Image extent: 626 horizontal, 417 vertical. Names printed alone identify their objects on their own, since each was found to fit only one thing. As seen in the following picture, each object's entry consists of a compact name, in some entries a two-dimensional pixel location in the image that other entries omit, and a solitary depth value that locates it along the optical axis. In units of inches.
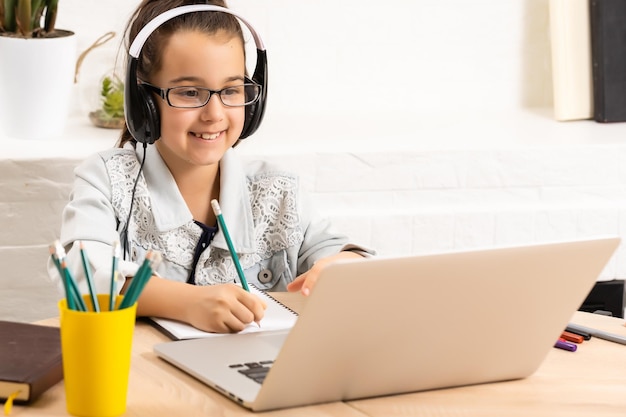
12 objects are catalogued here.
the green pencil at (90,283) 66.4
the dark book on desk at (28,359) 67.8
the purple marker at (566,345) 77.1
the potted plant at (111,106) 113.3
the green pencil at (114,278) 66.6
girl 86.6
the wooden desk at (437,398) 68.1
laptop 65.7
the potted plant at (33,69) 104.8
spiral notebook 76.6
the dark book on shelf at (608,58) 122.0
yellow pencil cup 65.5
